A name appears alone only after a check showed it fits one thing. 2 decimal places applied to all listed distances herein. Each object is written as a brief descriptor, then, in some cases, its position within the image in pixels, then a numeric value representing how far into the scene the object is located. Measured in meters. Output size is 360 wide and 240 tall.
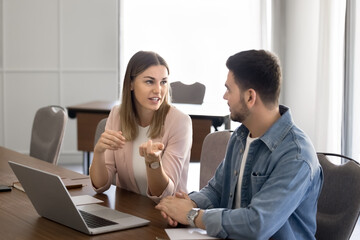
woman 3.48
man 2.66
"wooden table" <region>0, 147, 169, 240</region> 2.70
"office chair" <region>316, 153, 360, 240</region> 2.84
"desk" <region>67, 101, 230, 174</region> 5.12
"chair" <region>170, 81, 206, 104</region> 6.04
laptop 2.69
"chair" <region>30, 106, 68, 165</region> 4.21
